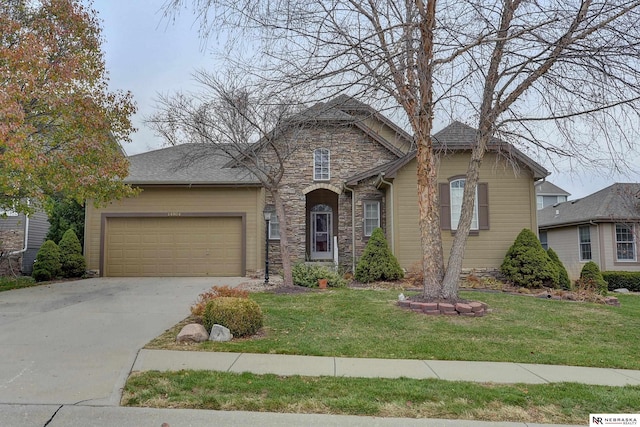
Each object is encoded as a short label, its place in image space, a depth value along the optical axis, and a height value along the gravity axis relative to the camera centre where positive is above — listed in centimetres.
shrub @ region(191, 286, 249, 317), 758 -96
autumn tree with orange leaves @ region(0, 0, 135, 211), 863 +337
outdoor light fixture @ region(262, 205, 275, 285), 1269 +52
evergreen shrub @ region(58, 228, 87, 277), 1420 -41
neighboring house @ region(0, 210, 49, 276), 1650 +7
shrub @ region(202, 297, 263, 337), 637 -113
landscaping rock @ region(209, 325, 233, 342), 617 -136
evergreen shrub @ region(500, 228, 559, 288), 1228 -71
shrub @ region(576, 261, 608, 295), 1228 -124
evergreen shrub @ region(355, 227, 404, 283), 1273 -67
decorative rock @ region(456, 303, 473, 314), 812 -132
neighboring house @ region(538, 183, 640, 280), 1762 +55
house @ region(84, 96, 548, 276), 1380 +133
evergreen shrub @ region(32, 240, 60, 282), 1378 -63
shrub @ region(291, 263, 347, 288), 1194 -99
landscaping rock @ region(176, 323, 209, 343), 609 -135
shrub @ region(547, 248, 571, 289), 1249 -110
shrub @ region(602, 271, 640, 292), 1598 -152
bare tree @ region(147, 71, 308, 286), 1022 +318
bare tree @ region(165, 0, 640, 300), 671 +313
